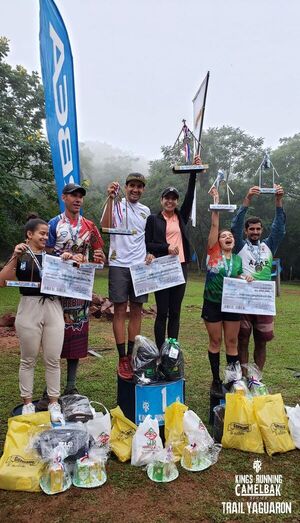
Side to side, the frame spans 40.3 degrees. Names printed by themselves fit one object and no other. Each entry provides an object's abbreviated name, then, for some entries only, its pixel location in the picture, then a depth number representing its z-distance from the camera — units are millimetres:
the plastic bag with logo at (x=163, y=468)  2738
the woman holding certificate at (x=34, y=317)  3297
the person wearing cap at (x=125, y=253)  3785
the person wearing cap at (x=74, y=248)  3639
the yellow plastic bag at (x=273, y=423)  3127
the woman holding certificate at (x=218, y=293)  3812
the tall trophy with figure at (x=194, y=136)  4242
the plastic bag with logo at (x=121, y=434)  3021
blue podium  3291
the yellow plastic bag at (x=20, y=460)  2611
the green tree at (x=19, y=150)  11125
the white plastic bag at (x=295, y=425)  3201
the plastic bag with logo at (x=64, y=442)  2736
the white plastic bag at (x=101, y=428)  3025
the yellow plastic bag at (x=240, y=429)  3158
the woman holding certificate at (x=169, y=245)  3859
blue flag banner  4523
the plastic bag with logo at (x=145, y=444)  2920
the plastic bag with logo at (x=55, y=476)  2594
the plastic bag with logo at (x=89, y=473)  2672
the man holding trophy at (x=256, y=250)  3930
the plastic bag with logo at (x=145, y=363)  3373
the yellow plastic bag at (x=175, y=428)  3023
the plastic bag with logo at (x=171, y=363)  3402
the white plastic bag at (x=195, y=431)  2953
